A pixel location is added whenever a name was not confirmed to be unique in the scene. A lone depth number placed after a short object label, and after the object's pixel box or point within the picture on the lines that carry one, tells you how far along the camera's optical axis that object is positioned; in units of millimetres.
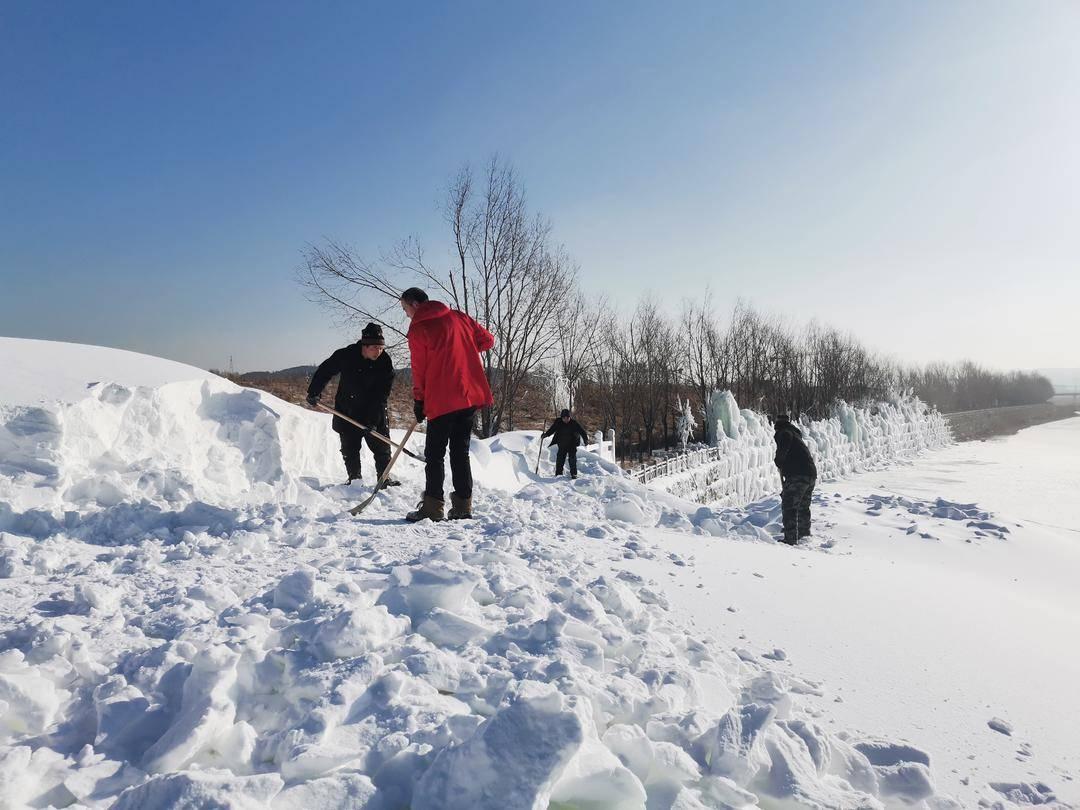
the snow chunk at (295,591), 2212
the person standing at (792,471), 7582
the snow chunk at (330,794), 1231
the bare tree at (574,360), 20516
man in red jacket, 4039
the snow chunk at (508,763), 1231
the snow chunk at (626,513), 5059
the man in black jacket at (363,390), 5262
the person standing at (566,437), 9109
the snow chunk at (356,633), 1814
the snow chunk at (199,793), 1147
